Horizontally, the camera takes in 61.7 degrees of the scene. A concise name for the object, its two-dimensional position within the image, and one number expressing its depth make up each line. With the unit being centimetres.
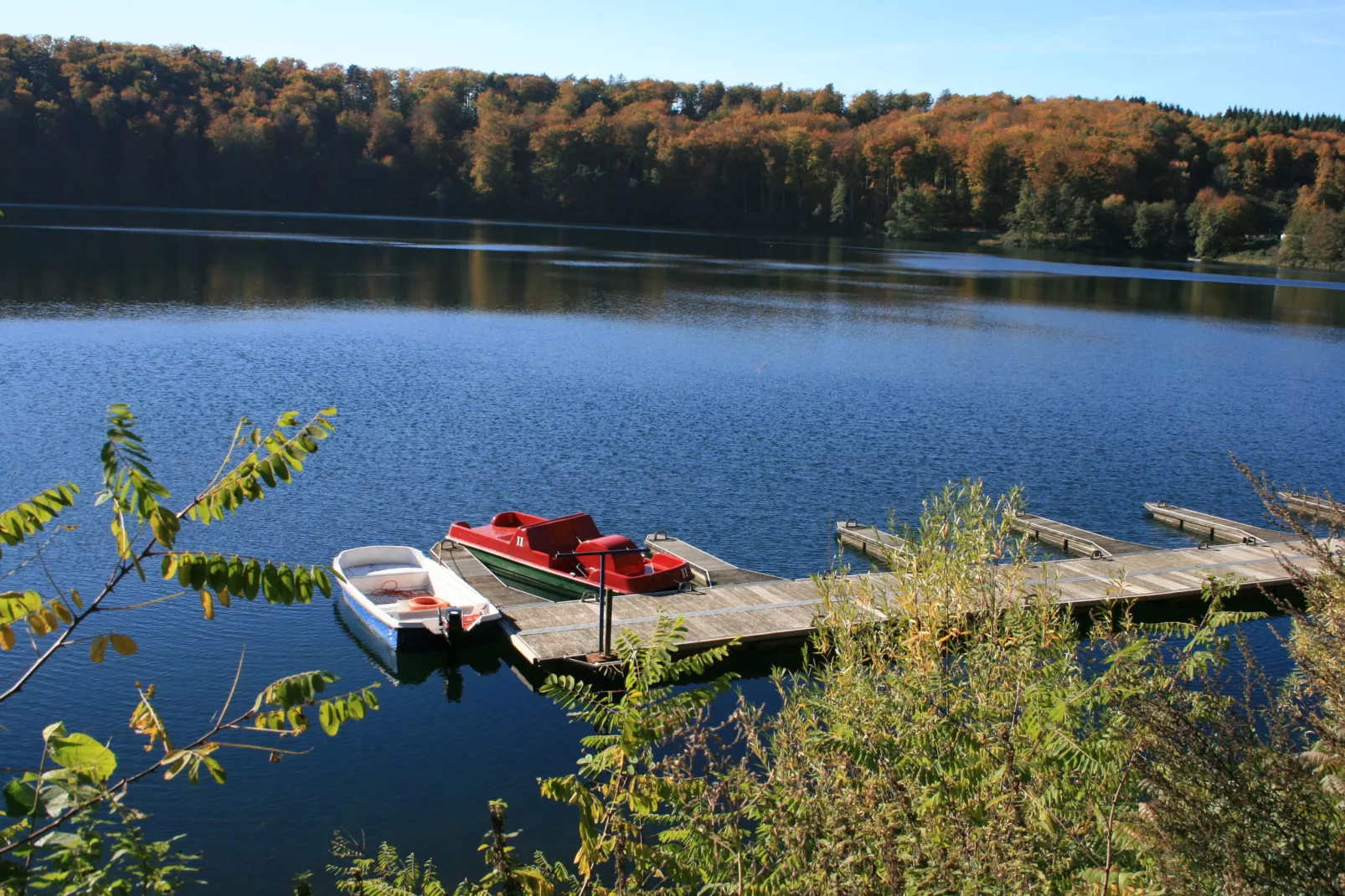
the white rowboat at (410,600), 1742
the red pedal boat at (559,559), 1978
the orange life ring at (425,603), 1864
